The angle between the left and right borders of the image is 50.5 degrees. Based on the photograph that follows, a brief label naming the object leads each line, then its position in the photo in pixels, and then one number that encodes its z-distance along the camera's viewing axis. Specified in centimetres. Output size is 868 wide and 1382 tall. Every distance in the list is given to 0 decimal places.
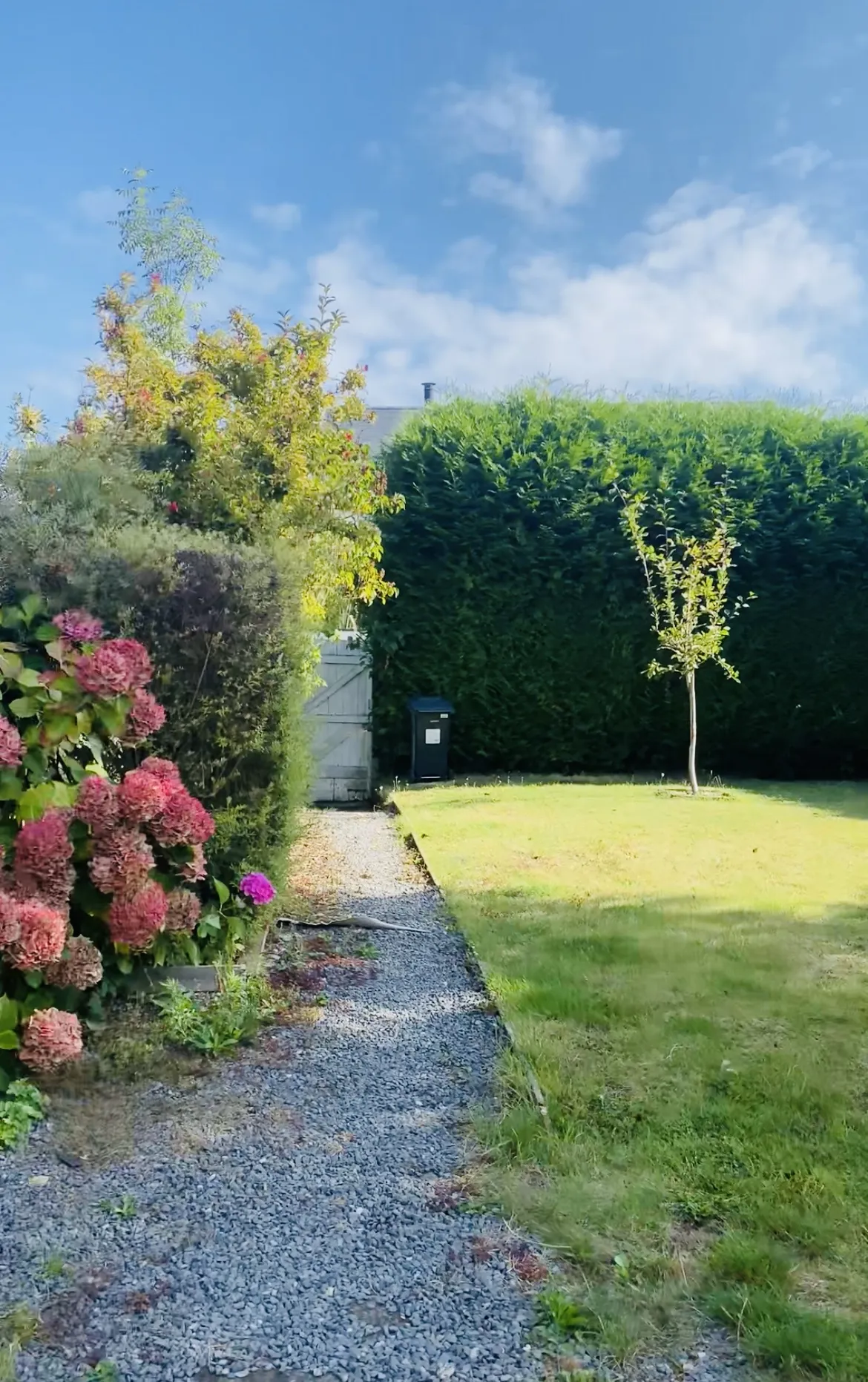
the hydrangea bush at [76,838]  274
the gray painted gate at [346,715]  1031
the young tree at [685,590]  948
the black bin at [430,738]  973
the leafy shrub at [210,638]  364
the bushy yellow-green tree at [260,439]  694
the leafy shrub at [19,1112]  253
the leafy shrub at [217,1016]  314
